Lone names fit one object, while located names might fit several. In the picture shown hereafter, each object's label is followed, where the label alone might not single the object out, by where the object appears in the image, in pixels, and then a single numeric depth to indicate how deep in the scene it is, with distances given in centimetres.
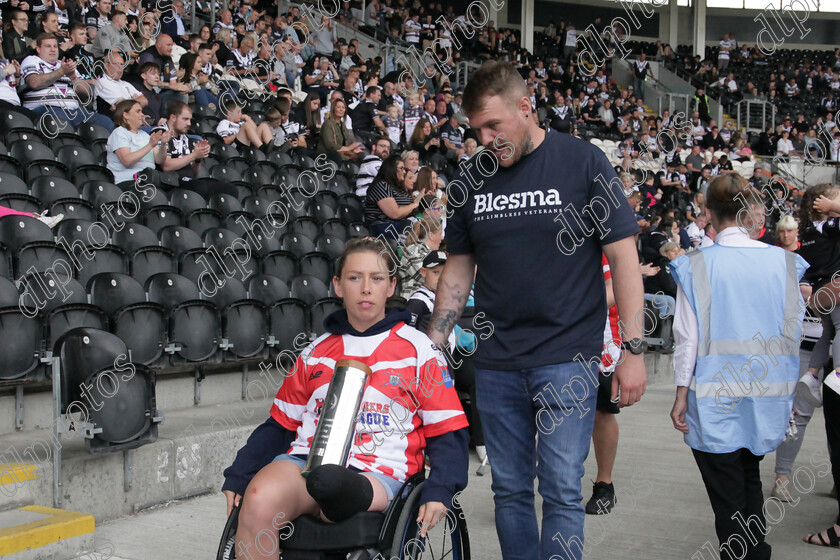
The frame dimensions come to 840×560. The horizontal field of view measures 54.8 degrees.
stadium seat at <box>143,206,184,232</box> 649
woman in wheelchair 225
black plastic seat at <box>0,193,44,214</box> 564
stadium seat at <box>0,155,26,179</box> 623
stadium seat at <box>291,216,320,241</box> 780
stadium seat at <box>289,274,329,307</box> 630
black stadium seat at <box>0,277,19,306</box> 420
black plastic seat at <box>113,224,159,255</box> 591
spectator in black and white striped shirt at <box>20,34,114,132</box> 739
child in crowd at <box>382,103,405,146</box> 1167
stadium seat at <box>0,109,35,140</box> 701
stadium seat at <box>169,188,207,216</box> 707
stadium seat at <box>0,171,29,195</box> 576
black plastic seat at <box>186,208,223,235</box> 687
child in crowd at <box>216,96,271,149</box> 914
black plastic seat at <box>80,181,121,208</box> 640
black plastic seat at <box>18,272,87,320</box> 446
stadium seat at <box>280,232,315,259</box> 724
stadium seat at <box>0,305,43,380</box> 398
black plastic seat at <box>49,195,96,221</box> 593
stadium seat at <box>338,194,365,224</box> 881
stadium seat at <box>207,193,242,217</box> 728
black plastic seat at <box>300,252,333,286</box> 690
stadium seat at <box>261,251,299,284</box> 665
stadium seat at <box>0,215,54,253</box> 514
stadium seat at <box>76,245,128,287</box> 523
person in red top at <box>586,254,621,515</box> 398
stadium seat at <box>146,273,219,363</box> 496
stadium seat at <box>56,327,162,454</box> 363
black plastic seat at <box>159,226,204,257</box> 618
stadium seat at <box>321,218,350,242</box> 802
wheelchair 223
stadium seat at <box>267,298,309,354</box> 566
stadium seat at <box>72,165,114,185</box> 667
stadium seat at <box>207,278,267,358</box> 532
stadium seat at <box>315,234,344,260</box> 746
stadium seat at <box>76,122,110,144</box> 754
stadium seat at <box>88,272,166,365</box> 462
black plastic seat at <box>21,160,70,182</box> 640
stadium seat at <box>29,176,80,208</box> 613
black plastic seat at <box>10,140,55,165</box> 660
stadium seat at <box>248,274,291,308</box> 601
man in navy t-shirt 238
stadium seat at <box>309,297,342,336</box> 593
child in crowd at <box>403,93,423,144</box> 1205
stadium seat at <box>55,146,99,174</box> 692
